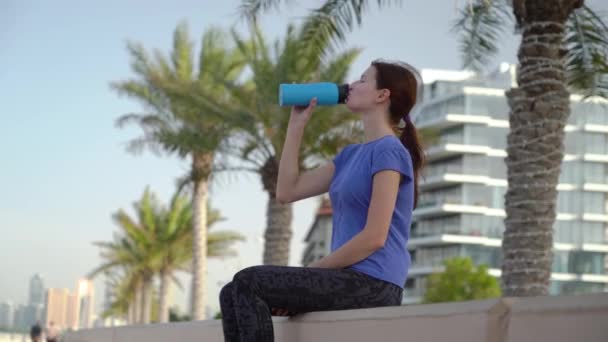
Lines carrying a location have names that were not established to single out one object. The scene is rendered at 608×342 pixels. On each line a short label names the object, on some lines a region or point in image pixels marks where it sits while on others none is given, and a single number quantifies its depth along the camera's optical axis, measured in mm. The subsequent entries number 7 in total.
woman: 3781
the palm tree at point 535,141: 12672
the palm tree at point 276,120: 24641
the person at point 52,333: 16656
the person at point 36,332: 17795
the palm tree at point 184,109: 33025
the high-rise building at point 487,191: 91500
